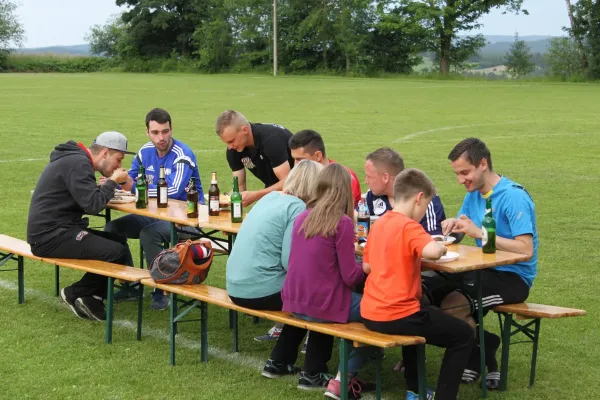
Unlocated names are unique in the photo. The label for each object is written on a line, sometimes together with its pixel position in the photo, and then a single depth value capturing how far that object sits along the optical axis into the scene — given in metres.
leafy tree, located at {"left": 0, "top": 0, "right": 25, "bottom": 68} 100.82
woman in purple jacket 6.12
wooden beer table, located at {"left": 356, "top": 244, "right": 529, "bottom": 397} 6.15
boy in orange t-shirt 5.85
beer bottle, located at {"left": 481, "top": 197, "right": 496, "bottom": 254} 6.52
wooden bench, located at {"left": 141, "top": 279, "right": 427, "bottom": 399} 5.87
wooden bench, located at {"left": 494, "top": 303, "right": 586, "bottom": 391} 6.50
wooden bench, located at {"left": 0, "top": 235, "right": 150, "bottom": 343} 7.71
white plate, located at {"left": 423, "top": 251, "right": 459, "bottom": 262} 6.27
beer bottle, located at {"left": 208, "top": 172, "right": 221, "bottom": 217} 8.32
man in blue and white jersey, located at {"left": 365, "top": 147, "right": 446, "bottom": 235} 7.15
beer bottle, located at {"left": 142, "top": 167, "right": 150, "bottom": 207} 9.17
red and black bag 7.27
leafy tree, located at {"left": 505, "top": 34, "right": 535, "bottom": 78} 67.38
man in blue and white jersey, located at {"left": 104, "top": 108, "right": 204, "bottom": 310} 9.40
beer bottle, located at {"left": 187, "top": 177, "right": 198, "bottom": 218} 8.19
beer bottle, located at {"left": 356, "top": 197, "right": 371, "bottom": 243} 7.14
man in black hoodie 8.27
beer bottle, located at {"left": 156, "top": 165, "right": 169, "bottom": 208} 8.77
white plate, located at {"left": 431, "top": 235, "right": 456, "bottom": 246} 6.79
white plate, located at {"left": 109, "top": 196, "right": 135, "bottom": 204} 9.13
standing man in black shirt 9.08
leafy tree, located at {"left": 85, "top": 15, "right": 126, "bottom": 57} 128.32
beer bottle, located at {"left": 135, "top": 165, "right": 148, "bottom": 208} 8.80
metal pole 67.08
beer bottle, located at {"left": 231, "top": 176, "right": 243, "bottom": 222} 7.96
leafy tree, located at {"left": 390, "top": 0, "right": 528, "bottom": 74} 64.56
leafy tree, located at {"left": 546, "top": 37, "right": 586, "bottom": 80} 59.25
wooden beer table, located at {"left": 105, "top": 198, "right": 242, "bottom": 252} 7.83
